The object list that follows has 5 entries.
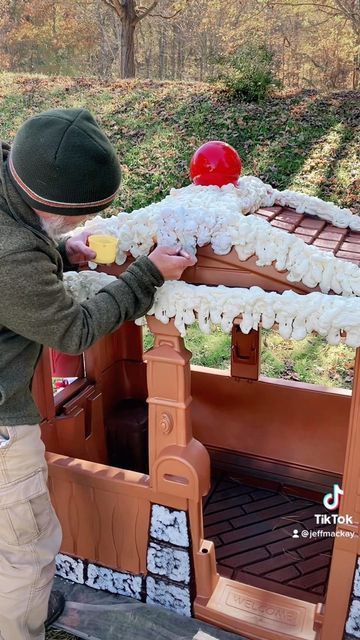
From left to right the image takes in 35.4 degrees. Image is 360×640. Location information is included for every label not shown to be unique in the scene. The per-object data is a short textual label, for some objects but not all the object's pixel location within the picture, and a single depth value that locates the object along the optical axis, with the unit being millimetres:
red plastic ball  1794
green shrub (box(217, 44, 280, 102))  8656
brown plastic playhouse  1752
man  1398
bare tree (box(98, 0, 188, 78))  10102
